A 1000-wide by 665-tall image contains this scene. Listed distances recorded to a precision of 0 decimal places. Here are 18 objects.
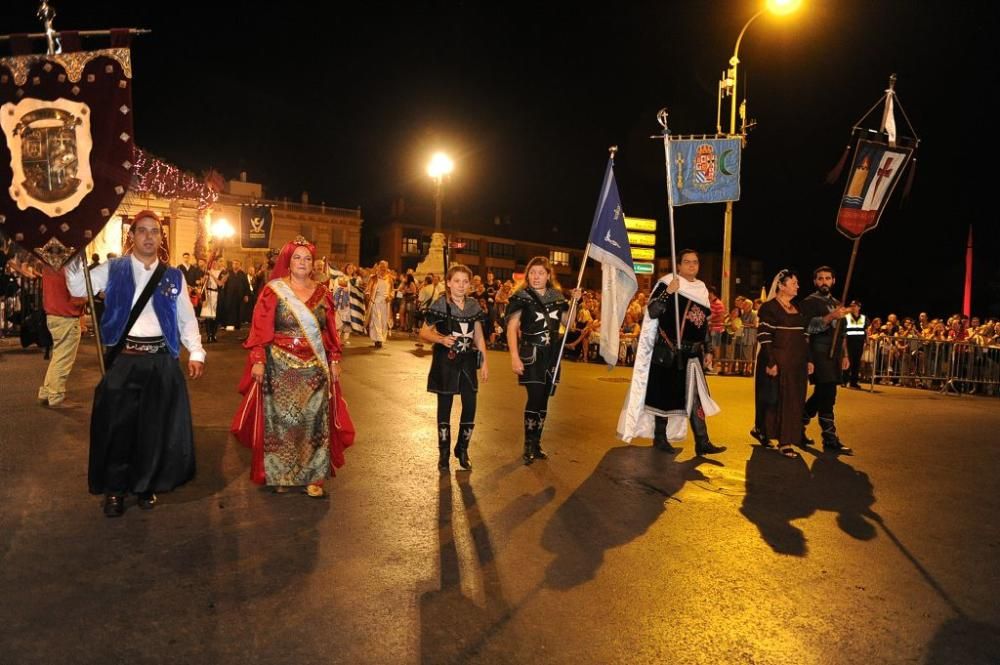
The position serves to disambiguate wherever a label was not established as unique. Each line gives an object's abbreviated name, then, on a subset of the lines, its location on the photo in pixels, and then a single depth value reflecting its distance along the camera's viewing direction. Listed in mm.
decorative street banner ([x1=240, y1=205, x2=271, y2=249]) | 27953
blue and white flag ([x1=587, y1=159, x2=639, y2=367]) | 7609
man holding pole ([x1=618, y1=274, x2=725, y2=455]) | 7539
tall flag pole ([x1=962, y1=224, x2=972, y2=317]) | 23078
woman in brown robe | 7758
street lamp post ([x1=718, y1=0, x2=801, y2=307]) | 16359
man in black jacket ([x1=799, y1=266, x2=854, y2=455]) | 8227
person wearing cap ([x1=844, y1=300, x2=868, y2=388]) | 15383
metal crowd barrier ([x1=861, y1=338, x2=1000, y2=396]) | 16000
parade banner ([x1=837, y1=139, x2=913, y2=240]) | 8320
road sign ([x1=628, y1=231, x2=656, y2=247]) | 25516
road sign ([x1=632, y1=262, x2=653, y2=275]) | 23617
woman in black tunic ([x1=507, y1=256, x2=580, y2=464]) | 6809
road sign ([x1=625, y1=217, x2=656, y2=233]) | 25766
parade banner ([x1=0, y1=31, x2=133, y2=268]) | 4680
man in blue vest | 4793
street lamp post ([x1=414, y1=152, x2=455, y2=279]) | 18391
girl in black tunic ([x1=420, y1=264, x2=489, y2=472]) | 6359
